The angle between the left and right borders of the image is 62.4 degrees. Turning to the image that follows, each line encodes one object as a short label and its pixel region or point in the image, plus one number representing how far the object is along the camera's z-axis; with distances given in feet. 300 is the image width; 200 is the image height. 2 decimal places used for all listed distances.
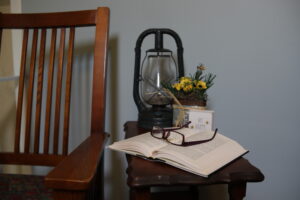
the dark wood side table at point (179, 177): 1.63
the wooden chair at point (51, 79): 2.56
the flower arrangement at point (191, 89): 2.42
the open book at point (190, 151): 1.70
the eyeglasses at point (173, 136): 1.99
